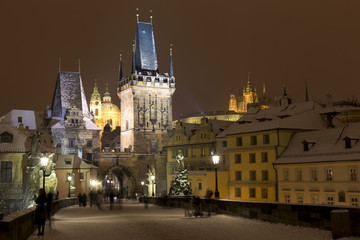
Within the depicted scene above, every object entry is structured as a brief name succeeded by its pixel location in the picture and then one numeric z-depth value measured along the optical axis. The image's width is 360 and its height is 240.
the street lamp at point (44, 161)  26.86
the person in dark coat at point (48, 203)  19.17
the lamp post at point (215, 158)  31.05
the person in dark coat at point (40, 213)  17.67
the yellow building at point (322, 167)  38.44
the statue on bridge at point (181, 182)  41.03
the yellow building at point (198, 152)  61.28
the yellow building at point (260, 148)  48.00
